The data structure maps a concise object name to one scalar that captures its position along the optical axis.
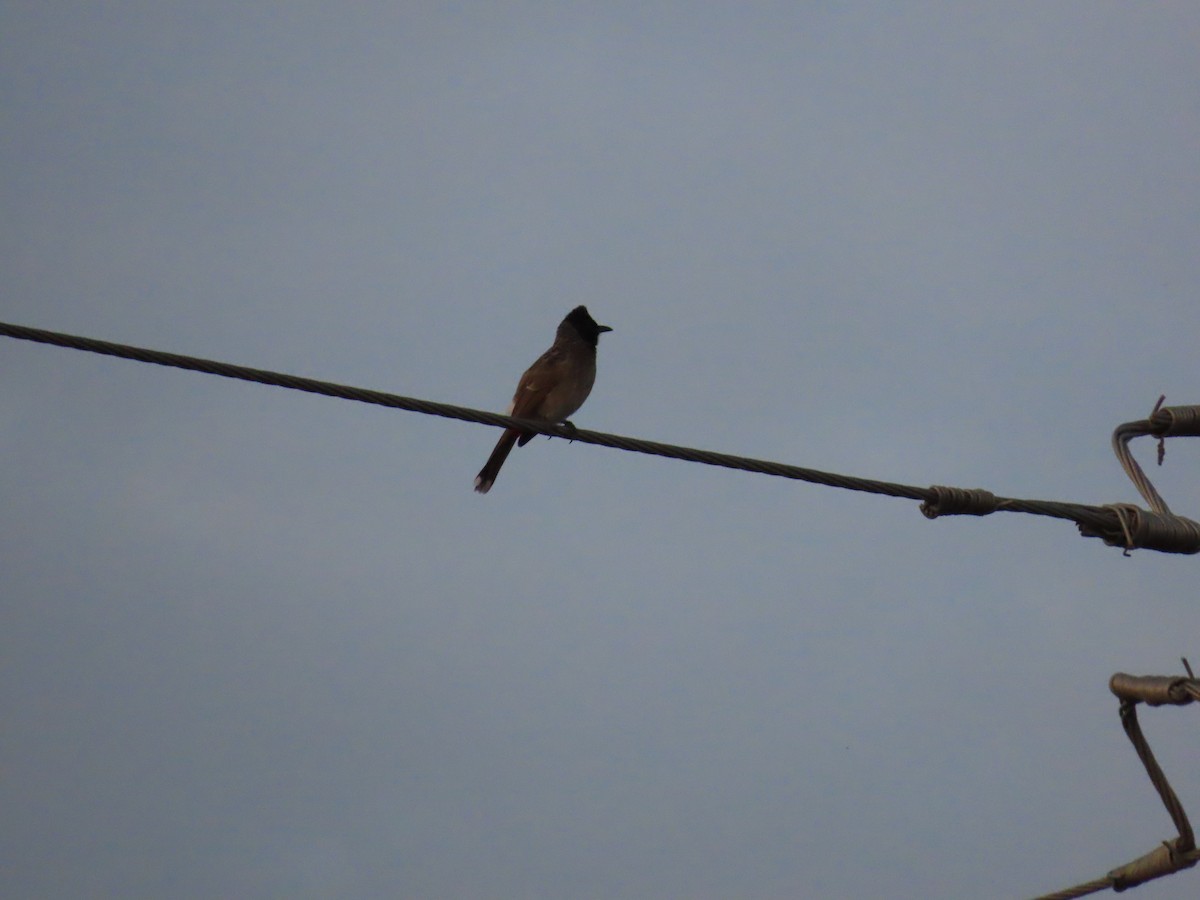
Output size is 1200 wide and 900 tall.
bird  18.80
